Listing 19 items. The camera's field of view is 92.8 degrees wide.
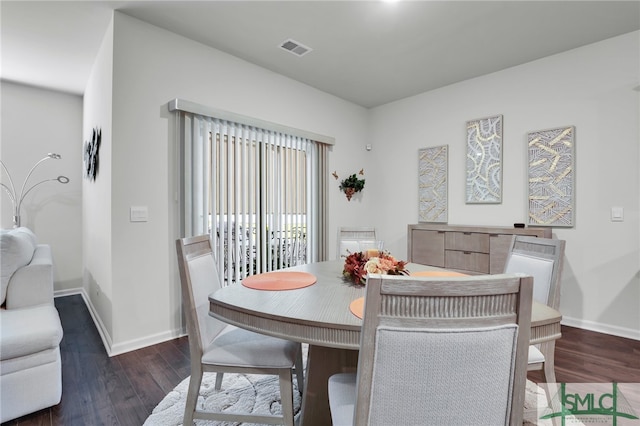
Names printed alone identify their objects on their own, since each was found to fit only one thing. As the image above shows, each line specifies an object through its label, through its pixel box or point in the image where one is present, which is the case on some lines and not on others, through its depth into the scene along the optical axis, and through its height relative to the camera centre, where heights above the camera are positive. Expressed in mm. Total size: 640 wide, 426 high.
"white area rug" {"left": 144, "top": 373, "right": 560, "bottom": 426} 1626 -1084
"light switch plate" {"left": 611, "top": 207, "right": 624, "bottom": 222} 2756 -6
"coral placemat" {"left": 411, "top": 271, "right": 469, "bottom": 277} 1735 -350
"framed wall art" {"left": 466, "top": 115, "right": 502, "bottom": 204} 3445 +612
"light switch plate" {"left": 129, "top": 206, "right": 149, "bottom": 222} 2477 -18
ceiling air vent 2878 +1606
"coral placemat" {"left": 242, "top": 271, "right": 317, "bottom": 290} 1501 -361
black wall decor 2895 +597
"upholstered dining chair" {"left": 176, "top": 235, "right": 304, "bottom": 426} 1345 -647
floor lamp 3572 +226
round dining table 1029 -381
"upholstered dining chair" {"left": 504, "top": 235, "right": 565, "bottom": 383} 1468 -313
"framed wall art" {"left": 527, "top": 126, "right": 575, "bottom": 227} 2998 +370
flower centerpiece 1455 -263
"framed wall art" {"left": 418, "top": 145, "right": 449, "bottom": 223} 3881 +383
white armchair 1581 -675
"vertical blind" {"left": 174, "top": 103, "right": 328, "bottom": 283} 2814 +201
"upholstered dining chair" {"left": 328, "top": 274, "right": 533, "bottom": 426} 723 -328
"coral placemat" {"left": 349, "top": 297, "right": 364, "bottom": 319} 1095 -360
